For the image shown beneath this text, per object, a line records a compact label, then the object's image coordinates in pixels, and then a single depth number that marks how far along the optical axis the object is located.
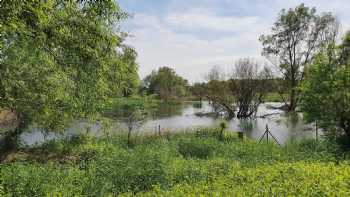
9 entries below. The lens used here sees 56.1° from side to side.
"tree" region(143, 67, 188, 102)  70.44
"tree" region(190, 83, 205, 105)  45.55
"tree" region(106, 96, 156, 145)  19.62
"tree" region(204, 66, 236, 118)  39.14
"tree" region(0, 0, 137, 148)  5.37
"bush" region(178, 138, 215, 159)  12.70
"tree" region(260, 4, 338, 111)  34.66
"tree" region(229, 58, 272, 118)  37.50
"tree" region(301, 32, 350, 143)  13.38
